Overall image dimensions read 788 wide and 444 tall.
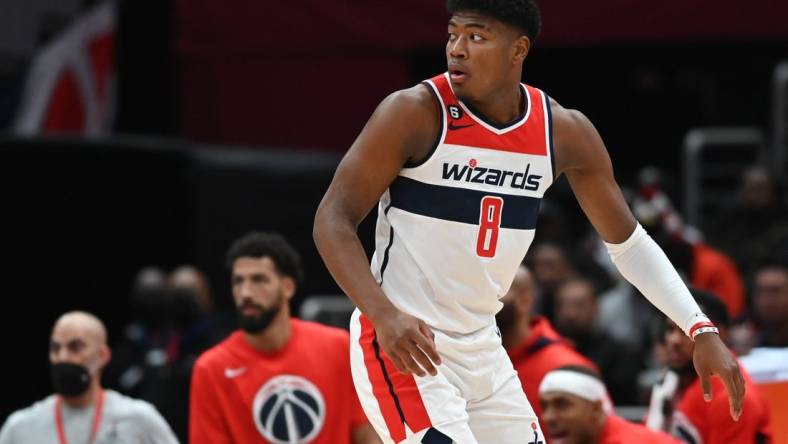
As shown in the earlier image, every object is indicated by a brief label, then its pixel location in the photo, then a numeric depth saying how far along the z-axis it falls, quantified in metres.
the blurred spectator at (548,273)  23.28
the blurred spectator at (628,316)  23.17
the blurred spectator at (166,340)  19.67
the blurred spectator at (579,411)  14.05
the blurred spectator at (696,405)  13.49
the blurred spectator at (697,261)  22.59
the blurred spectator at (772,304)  18.48
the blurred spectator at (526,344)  15.59
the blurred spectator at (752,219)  24.09
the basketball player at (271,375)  14.29
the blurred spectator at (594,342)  20.53
